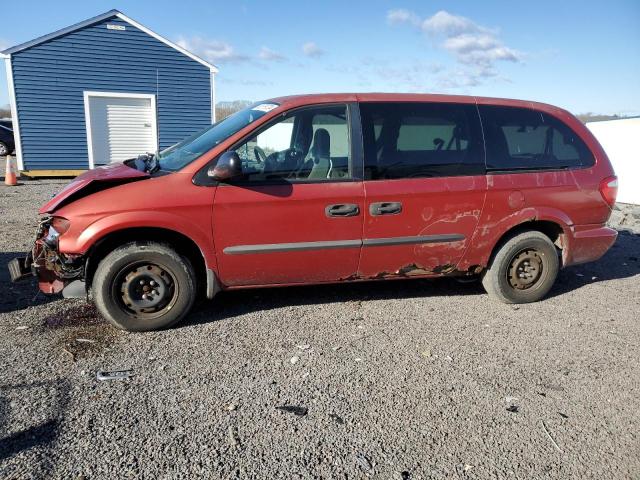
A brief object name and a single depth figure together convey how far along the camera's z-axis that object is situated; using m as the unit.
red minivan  3.85
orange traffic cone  13.32
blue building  14.61
